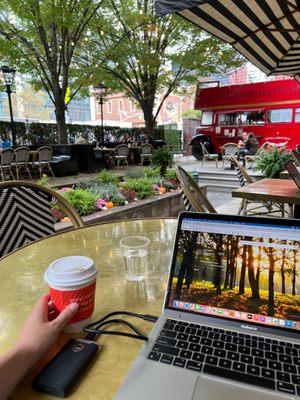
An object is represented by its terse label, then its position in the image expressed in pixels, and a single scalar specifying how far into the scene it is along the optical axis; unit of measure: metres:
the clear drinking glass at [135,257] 1.21
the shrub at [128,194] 4.84
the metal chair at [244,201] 4.49
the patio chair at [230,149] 11.87
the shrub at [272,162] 5.66
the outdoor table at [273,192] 2.82
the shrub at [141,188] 5.10
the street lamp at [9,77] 9.12
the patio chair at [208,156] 12.19
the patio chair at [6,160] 8.31
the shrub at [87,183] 5.57
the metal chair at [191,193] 2.36
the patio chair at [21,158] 8.92
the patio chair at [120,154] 11.97
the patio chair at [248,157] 11.84
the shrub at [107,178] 5.78
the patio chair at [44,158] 9.28
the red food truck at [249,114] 13.70
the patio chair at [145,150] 12.74
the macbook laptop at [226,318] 0.65
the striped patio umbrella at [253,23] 2.87
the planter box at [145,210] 3.82
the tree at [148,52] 11.53
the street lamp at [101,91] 12.23
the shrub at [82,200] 3.99
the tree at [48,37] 8.20
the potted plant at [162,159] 6.97
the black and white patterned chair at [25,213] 1.80
